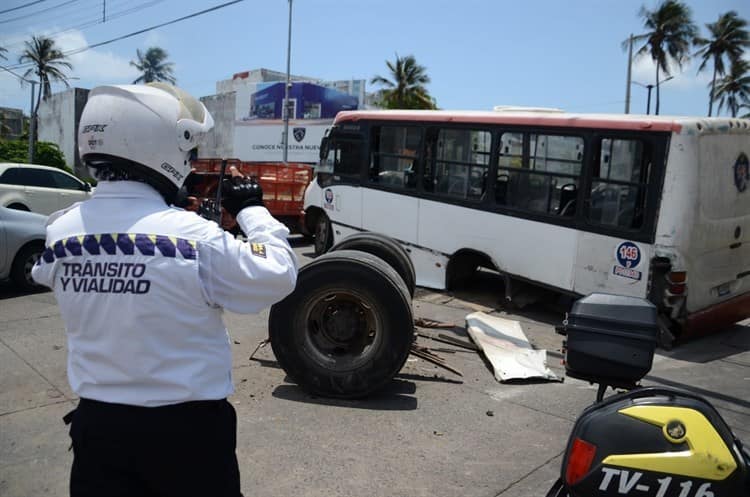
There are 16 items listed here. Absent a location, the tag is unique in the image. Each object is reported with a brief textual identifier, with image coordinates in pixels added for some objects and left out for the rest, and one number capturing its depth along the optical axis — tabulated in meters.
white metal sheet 5.50
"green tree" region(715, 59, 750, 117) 47.66
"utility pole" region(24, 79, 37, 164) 31.42
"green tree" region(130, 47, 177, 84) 62.43
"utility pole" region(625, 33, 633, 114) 33.03
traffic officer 1.71
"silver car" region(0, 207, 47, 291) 8.26
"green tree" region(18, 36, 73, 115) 47.78
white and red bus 6.87
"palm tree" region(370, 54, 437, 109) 45.06
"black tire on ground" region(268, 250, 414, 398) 4.67
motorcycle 1.76
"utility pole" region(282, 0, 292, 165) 33.28
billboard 40.16
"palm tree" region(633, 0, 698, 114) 42.69
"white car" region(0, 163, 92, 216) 12.17
